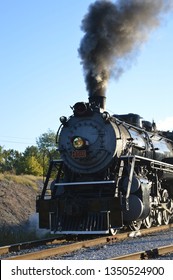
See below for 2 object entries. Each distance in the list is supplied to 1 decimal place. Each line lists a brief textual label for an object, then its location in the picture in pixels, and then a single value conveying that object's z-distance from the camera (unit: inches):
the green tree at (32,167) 1749.5
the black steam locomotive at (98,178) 440.1
